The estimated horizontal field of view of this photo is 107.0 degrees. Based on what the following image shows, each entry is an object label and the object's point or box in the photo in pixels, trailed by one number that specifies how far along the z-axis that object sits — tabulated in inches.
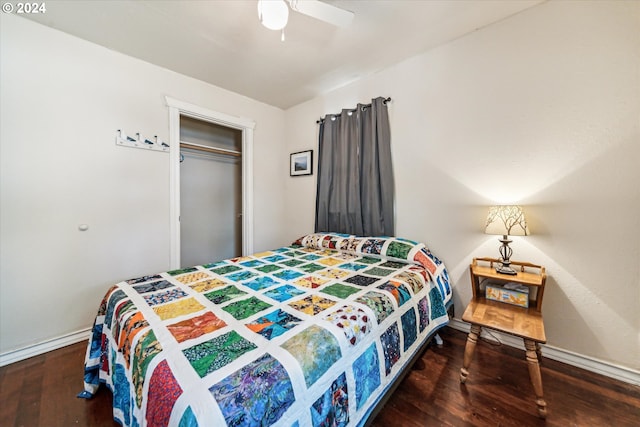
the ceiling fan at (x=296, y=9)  52.1
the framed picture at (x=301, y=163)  132.0
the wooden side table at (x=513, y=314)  51.0
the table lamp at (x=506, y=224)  65.5
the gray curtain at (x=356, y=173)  100.3
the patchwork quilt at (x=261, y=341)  29.4
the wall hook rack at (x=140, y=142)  88.4
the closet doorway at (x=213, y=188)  128.3
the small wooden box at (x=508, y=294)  65.3
